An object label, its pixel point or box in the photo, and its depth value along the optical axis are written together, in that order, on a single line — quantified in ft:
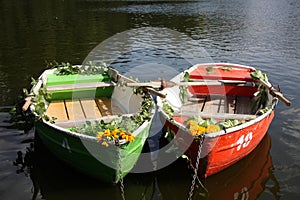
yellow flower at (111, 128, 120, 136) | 21.06
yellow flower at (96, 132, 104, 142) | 20.74
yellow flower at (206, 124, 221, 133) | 22.29
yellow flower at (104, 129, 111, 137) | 20.85
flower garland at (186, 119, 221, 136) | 22.03
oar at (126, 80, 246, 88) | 28.37
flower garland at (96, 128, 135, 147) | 20.75
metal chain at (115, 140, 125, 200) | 20.59
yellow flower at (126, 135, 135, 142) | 20.88
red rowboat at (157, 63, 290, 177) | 22.61
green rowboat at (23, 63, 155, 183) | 21.40
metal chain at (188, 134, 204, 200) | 21.81
